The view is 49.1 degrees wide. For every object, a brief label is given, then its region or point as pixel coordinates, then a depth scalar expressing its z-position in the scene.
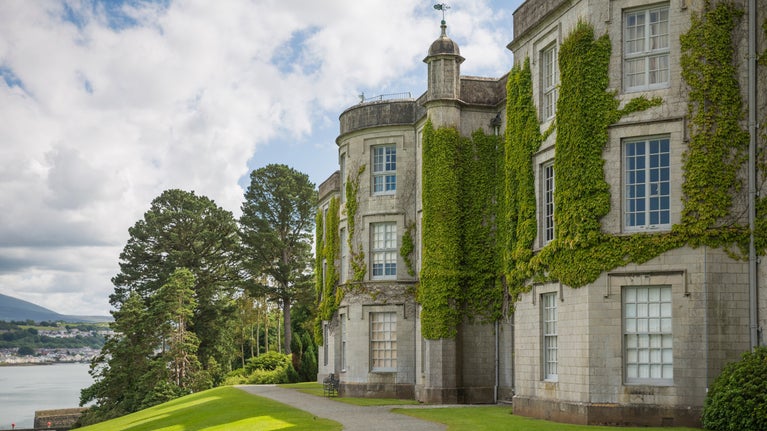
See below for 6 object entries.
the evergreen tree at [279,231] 66.75
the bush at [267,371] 55.25
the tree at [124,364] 53.84
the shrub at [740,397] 17.33
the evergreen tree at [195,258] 63.84
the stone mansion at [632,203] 19.64
